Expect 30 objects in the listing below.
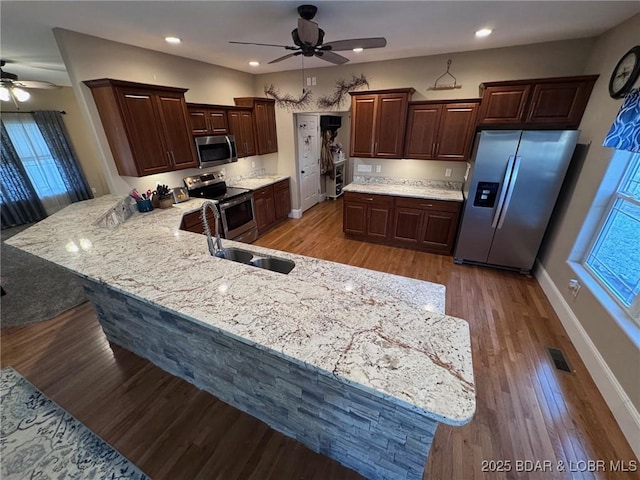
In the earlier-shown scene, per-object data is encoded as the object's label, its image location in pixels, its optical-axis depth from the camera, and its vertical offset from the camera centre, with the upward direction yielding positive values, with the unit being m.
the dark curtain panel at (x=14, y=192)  4.81 -1.07
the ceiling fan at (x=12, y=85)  3.14 +0.58
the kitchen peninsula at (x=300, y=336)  0.86 -0.75
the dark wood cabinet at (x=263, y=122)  4.27 +0.17
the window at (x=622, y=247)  1.95 -0.95
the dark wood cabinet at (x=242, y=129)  3.93 +0.05
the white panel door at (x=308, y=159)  4.98 -0.54
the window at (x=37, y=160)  4.89 -0.51
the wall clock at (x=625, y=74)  2.08 +0.45
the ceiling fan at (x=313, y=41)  1.93 +0.68
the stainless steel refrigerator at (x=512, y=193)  2.79 -0.71
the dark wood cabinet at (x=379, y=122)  3.55 +0.13
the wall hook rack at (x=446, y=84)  3.41 +0.59
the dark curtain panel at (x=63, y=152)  5.20 -0.38
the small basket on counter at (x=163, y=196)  2.96 -0.70
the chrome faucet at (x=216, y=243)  1.66 -0.73
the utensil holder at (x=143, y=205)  2.81 -0.75
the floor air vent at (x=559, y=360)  2.05 -1.80
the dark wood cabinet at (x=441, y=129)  3.34 +0.02
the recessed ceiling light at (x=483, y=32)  2.54 +0.94
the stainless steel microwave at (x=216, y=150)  3.46 -0.24
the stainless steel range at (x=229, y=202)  3.55 -0.93
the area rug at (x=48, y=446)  1.45 -1.81
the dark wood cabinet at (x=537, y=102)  2.80 +0.31
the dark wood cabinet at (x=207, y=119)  3.33 +0.17
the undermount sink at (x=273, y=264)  1.82 -0.91
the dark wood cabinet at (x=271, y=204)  4.34 -1.24
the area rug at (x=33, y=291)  2.67 -1.75
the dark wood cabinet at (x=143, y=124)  2.50 +0.09
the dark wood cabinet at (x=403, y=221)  3.62 -1.28
